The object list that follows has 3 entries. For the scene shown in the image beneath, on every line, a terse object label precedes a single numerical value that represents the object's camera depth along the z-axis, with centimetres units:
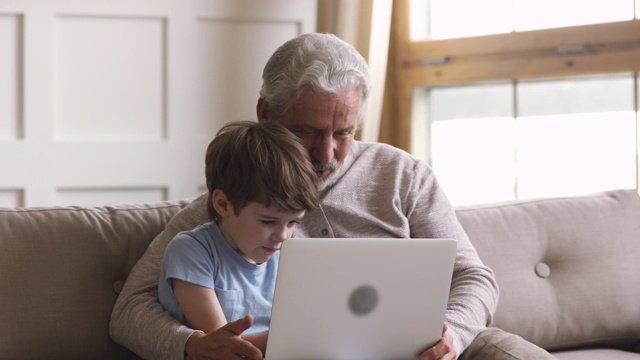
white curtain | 355
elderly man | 220
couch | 229
